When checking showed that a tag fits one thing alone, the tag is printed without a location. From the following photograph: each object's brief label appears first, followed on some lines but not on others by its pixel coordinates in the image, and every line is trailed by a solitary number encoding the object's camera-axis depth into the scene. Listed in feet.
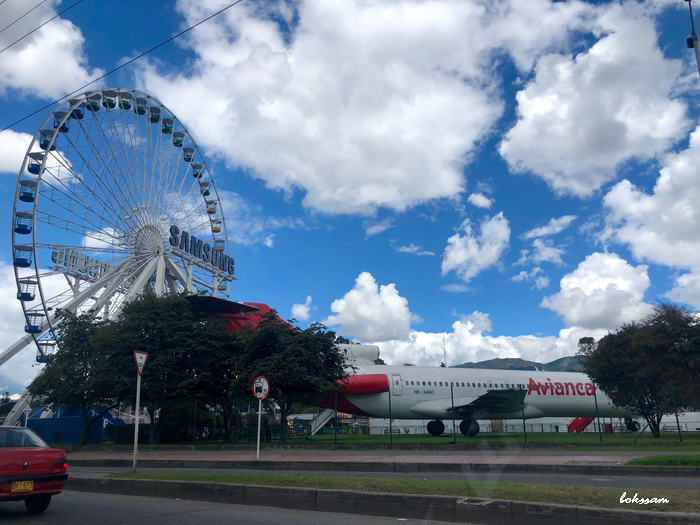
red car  24.12
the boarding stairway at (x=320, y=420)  102.80
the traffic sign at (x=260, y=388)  52.00
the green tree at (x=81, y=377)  77.46
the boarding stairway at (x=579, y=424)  136.05
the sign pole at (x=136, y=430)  41.24
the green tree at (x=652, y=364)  71.72
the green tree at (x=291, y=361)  76.48
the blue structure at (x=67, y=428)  94.12
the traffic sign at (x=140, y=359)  42.86
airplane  94.22
